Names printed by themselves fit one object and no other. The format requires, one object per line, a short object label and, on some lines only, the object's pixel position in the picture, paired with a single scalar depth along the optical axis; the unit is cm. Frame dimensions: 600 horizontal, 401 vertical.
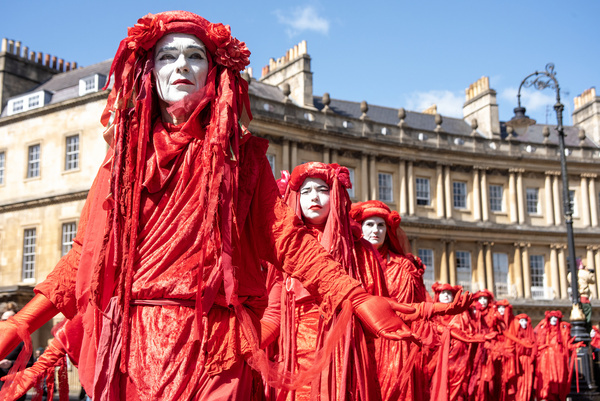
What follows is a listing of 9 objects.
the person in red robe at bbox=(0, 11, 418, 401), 247
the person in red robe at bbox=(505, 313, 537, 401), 1559
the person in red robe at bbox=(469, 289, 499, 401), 1237
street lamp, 1603
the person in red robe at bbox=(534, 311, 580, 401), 1781
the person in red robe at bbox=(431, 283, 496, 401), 1104
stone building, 3073
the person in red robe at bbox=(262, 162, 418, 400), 514
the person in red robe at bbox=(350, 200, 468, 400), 604
